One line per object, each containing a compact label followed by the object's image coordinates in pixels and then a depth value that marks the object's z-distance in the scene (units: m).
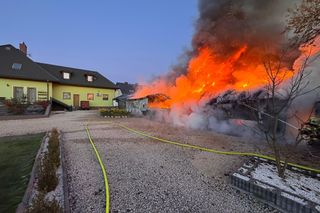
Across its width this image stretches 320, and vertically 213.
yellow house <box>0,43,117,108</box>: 17.97
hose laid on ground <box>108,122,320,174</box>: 3.98
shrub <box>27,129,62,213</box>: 2.16
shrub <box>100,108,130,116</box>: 15.25
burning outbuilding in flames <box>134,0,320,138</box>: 8.09
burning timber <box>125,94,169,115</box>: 15.29
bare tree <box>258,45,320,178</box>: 6.84
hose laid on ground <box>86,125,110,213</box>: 2.74
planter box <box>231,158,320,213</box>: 2.62
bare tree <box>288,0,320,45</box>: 6.85
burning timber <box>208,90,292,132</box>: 7.53
